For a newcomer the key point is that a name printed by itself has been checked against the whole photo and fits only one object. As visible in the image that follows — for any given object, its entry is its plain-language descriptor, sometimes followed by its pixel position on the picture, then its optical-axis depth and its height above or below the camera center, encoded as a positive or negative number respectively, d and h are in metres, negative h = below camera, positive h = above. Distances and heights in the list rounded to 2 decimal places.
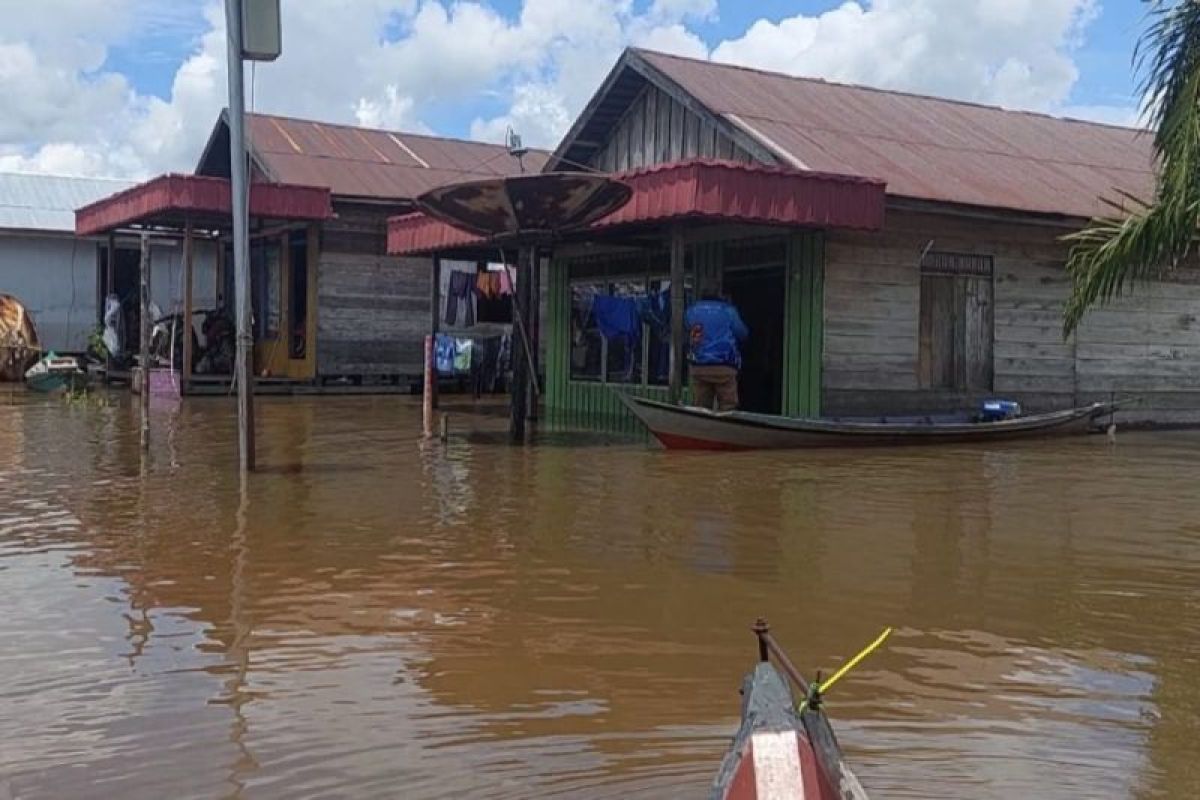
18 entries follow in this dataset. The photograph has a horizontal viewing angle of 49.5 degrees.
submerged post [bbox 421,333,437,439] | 15.87 -0.53
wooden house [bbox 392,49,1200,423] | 14.93 +1.31
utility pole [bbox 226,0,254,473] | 11.24 +0.96
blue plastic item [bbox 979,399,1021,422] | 15.63 -0.70
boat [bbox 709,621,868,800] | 3.12 -1.00
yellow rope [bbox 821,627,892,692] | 3.49 -0.86
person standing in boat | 14.09 +0.03
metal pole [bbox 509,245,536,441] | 14.39 -0.27
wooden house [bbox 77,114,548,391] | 23.80 +1.41
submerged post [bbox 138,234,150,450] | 12.25 +0.14
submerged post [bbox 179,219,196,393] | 21.41 +0.52
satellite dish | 12.98 +1.53
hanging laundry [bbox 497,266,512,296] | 23.69 +1.18
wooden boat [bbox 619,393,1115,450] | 12.98 -0.83
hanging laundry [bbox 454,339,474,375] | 23.56 -0.12
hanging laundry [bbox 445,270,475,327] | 23.88 +0.97
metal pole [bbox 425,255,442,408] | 19.59 +0.73
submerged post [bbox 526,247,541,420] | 14.95 +0.48
